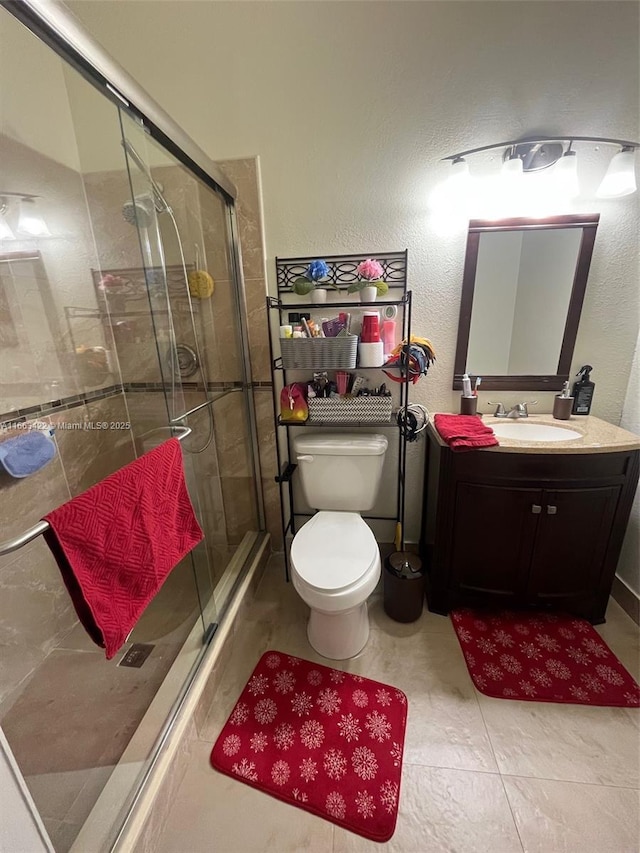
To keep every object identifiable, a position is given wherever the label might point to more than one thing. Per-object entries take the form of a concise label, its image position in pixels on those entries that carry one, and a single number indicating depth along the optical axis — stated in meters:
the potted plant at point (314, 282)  1.44
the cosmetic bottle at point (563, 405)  1.53
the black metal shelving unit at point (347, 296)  1.51
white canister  1.42
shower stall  1.07
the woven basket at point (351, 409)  1.53
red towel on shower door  0.73
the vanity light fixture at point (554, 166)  1.30
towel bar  0.60
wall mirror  1.46
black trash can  1.47
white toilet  1.21
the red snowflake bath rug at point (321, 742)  0.97
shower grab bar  1.26
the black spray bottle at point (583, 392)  1.54
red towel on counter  1.30
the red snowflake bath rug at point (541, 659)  1.23
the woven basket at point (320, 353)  1.38
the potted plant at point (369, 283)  1.42
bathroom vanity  1.29
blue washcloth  1.10
